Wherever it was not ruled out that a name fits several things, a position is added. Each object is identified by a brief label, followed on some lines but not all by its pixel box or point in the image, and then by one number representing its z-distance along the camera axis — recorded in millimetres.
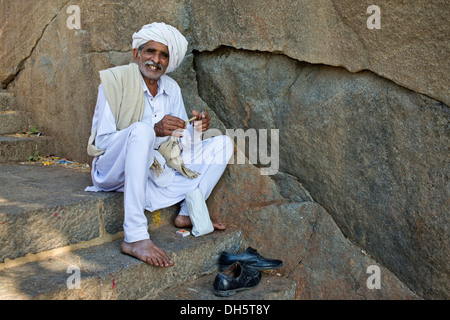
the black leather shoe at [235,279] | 2514
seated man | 2520
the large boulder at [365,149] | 2326
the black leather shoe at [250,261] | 2787
